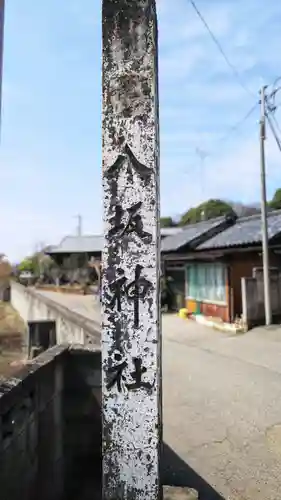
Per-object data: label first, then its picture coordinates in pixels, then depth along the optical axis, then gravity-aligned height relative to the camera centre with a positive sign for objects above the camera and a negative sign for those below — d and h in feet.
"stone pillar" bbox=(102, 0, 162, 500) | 8.71 +0.57
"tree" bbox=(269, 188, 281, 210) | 132.87 +27.57
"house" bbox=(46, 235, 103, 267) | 145.59 +12.93
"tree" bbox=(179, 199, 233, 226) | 154.93 +28.18
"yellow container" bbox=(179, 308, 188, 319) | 63.25 -4.78
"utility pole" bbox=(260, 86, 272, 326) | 45.80 +4.87
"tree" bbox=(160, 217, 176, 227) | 183.62 +27.74
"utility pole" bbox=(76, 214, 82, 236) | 209.73 +29.21
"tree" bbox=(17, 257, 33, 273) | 169.68 +7.54
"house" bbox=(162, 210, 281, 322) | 52.75 +2.79
